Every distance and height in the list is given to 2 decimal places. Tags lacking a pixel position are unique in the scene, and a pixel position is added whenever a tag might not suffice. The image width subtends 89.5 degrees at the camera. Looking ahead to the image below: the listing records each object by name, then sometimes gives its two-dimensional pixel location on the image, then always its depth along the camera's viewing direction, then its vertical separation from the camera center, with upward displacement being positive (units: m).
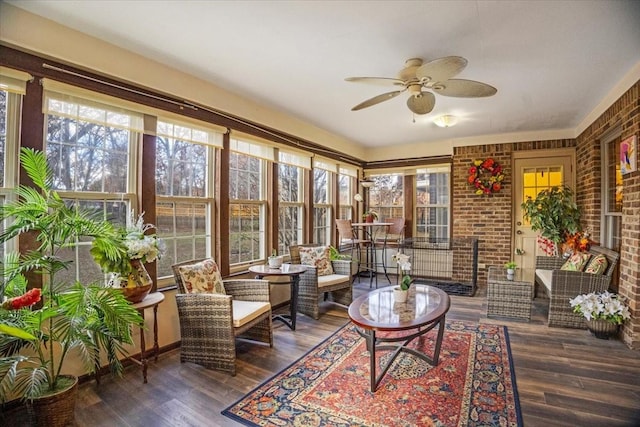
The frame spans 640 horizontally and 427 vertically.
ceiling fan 2.09 +0.97
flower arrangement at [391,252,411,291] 2.75 -0.45
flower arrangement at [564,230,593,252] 3.68 -0.30
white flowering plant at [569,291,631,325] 2.96 -0.86
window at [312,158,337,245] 5.20 +0.24
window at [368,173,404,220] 6.34 +0.38
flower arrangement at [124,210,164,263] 2.27 -0.22
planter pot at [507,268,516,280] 3.81 -0.69
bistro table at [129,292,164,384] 2.32 -0.74
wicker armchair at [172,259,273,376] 2.46 -0.88
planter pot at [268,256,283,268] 3.44 -0.51
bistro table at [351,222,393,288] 5.84 -0.61
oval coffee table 2.21 -0.75
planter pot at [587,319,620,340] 3.03 -1.07
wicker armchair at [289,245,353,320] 3.68 -0.86
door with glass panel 5.04 +0.54
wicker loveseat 3.28 -0.75
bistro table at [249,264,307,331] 3.27 -0.60
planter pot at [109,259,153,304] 2.26 -0.49
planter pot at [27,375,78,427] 1.78 -1.09
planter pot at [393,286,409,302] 2.73 -0.68
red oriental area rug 1.92 -1.20
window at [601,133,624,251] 3.62 +0.24
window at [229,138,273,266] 3.68 +0.15
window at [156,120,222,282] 2.99 +0.24
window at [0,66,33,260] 2.08 +0.48
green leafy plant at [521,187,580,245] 4.23 +0.01
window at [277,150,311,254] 4.43 +0.24
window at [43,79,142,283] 2.34 +0.45
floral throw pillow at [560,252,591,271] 3.60 -0.53
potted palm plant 1.78 -0.56
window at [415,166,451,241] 5.91 +0.23
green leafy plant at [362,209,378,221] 5.85 +0.00
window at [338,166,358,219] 5.93 +0.46
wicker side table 3.58 -0.93
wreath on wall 5.27 +0.64
